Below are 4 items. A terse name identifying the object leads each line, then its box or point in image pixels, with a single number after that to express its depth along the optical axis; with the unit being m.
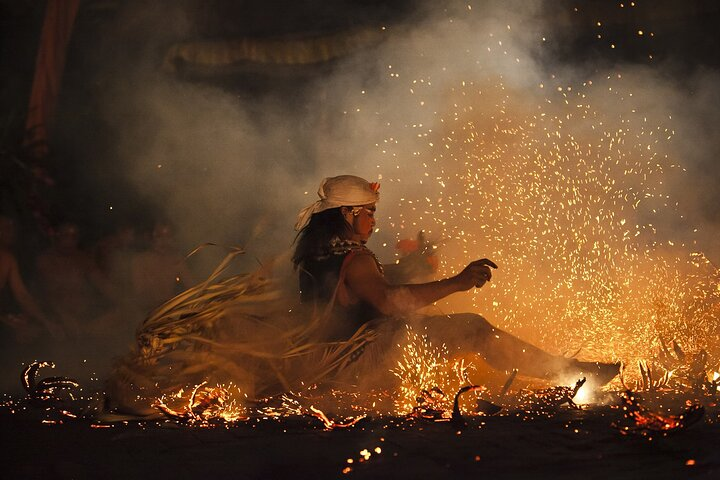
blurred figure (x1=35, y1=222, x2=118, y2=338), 8.12
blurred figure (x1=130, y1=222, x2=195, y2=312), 8.12
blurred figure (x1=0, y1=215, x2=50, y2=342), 7.82
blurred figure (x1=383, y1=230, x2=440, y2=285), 6.16
